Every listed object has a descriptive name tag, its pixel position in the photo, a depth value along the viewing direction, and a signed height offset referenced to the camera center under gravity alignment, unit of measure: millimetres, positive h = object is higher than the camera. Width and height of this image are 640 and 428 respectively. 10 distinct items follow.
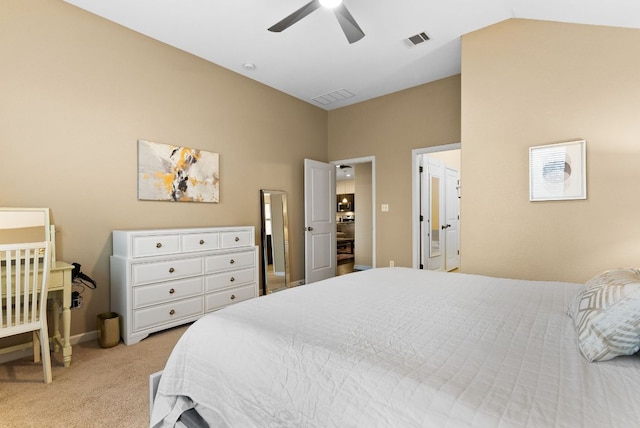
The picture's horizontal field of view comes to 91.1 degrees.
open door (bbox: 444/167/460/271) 6039 -196
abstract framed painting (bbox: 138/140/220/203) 3285 +451
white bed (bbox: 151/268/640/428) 733 -448
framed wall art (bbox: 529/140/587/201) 2680 +329
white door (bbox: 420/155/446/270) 4844 -58
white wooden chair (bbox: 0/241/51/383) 1975 -528
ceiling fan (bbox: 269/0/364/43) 2338 +1531
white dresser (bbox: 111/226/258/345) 2787 -611
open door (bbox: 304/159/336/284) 4945 -143
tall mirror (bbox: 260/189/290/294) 4429 -420
